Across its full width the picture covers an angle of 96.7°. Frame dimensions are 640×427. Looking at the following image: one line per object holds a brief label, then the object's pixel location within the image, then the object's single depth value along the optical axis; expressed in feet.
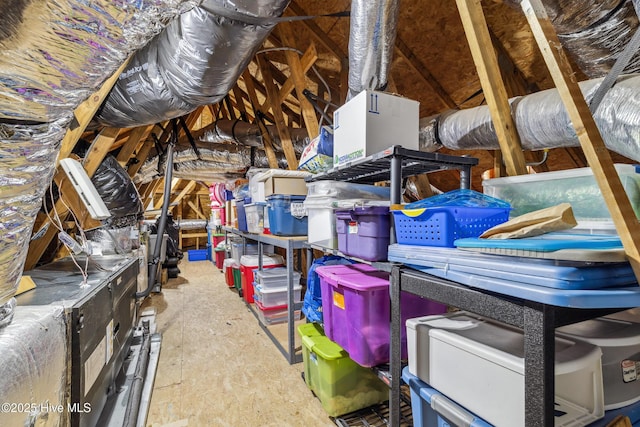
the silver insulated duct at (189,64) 4.34
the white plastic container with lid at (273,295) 8.91
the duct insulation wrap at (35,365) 2.16
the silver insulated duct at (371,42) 4.51
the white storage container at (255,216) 9.23
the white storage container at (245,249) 11.55
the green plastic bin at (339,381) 4.83
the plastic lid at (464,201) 3.26
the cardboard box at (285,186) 8.32
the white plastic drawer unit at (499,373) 2.32
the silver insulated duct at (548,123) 3.36
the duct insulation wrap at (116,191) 7.39
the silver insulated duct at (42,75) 1.94
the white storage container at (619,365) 2.54
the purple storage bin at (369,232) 4.03
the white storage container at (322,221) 5.28
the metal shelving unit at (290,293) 6.93
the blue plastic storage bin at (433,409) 2.60
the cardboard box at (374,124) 4.36
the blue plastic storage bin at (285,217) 7.85
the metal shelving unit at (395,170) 3.48
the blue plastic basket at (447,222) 3.11
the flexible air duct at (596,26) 3.73
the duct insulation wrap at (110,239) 7.19
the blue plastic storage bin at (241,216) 10.74
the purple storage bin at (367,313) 4.11
